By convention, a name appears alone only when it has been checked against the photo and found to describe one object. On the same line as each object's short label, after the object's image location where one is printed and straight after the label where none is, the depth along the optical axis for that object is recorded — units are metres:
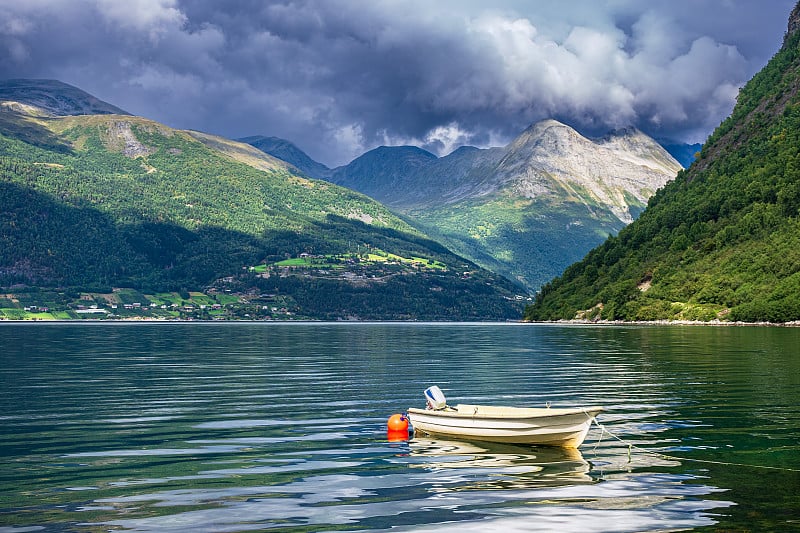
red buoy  47.29
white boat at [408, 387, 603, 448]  40.78
